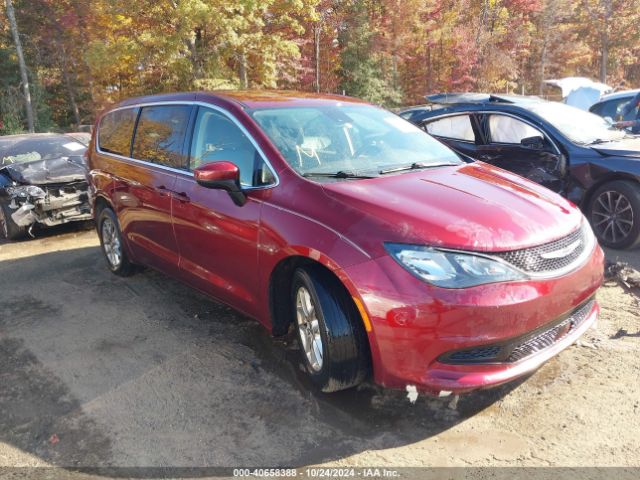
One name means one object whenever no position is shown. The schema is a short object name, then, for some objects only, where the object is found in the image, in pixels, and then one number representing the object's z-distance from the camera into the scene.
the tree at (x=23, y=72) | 22.11
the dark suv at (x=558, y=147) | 5.54
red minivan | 2.52
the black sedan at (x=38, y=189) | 7.18
